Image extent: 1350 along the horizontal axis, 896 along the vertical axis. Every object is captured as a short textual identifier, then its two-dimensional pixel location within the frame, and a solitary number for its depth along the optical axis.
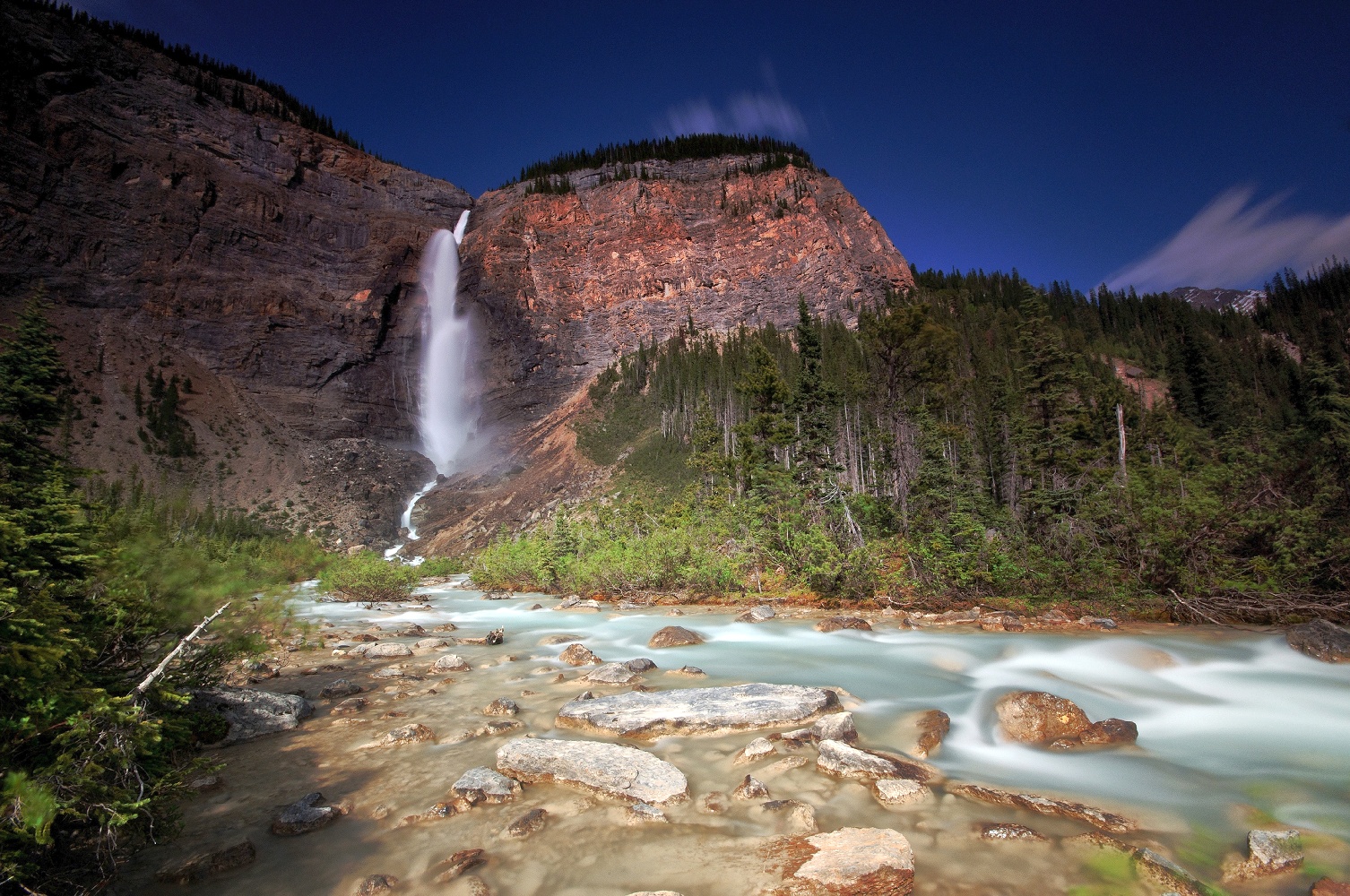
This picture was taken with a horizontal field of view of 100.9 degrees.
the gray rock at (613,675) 8.48
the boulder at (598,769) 4.84
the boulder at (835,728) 5.85
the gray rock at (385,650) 10.75
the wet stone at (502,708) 7.19
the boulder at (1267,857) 3.73
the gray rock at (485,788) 4.81
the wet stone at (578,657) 10.04
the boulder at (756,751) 5.45
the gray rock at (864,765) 5.01
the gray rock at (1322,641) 8.42
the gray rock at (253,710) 6.27
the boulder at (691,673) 8.88
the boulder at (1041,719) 5.97
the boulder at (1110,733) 5.90
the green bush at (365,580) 21.44
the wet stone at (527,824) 4.31
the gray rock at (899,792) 4.60
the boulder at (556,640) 12.23
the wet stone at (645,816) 4.46
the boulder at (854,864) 3.49
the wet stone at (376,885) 3.64
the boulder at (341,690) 8.11
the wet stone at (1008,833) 4.07
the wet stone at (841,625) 12.08
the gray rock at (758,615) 13.69
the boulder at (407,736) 6.19
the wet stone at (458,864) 3.80
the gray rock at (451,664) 9.54
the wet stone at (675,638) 11.53
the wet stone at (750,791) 4.70
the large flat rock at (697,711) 6.31
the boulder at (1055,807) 4.29
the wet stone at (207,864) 3.86
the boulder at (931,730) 5.82
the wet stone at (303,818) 4.43
